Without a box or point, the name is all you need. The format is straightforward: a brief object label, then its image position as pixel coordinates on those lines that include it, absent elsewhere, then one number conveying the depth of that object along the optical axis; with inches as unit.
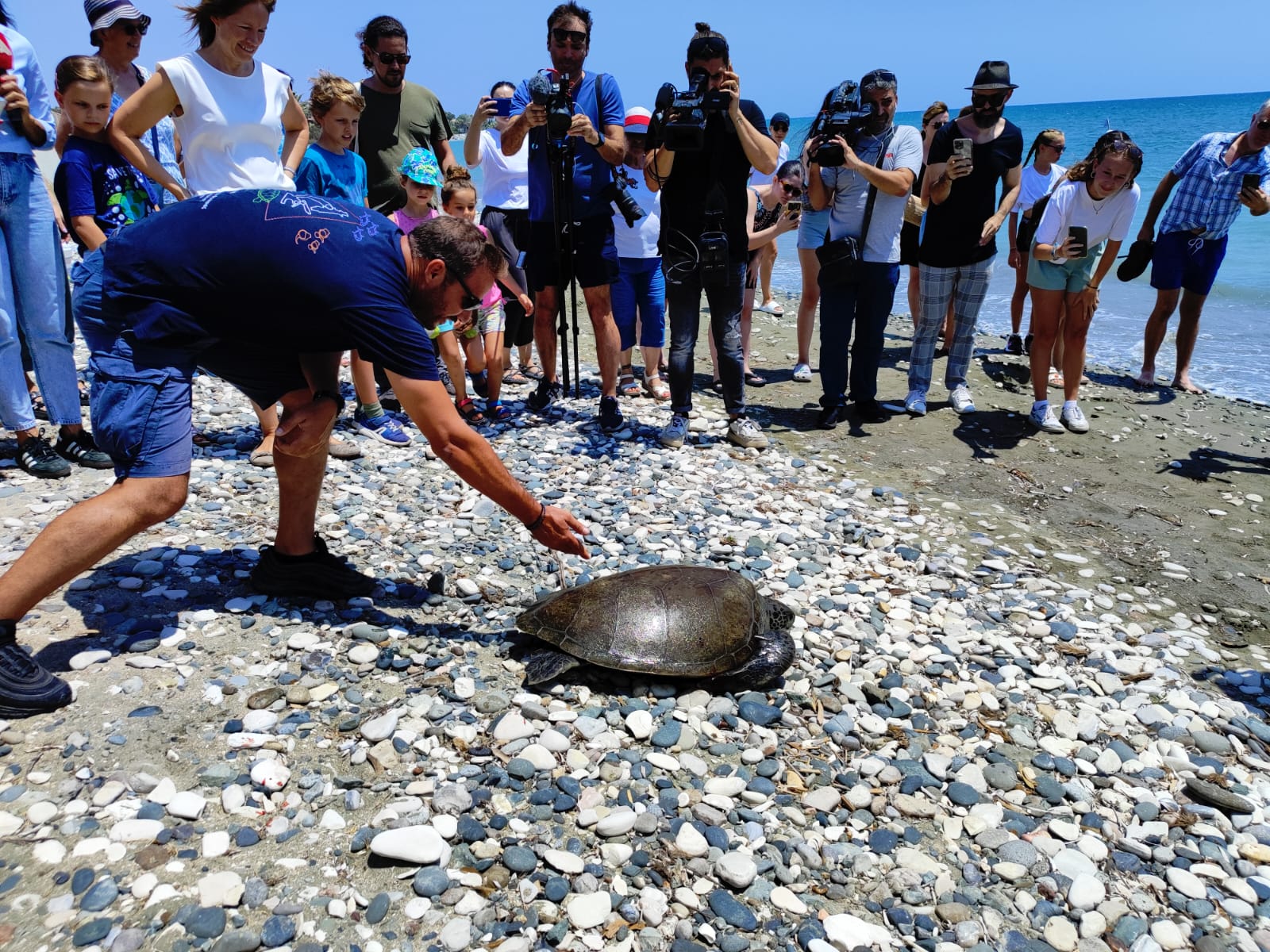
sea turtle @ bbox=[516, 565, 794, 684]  129.0
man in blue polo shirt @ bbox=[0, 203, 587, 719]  113.2
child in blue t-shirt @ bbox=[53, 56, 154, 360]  179.2
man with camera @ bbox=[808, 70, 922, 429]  244.8
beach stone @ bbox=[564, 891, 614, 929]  91.7
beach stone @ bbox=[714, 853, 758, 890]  97.8
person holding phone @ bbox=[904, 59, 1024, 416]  259.6
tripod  229.5
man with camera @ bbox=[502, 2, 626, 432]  224.4
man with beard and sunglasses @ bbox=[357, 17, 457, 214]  246.8
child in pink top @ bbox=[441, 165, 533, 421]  243.3
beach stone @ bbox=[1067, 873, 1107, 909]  97.5
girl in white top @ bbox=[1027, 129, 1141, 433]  242.7
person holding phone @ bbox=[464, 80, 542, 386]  252.4
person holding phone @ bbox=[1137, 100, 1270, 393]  289.4
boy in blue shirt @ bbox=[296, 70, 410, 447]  213.8
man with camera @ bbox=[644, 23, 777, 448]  214.1
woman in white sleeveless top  165.5
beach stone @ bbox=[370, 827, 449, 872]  96.4
